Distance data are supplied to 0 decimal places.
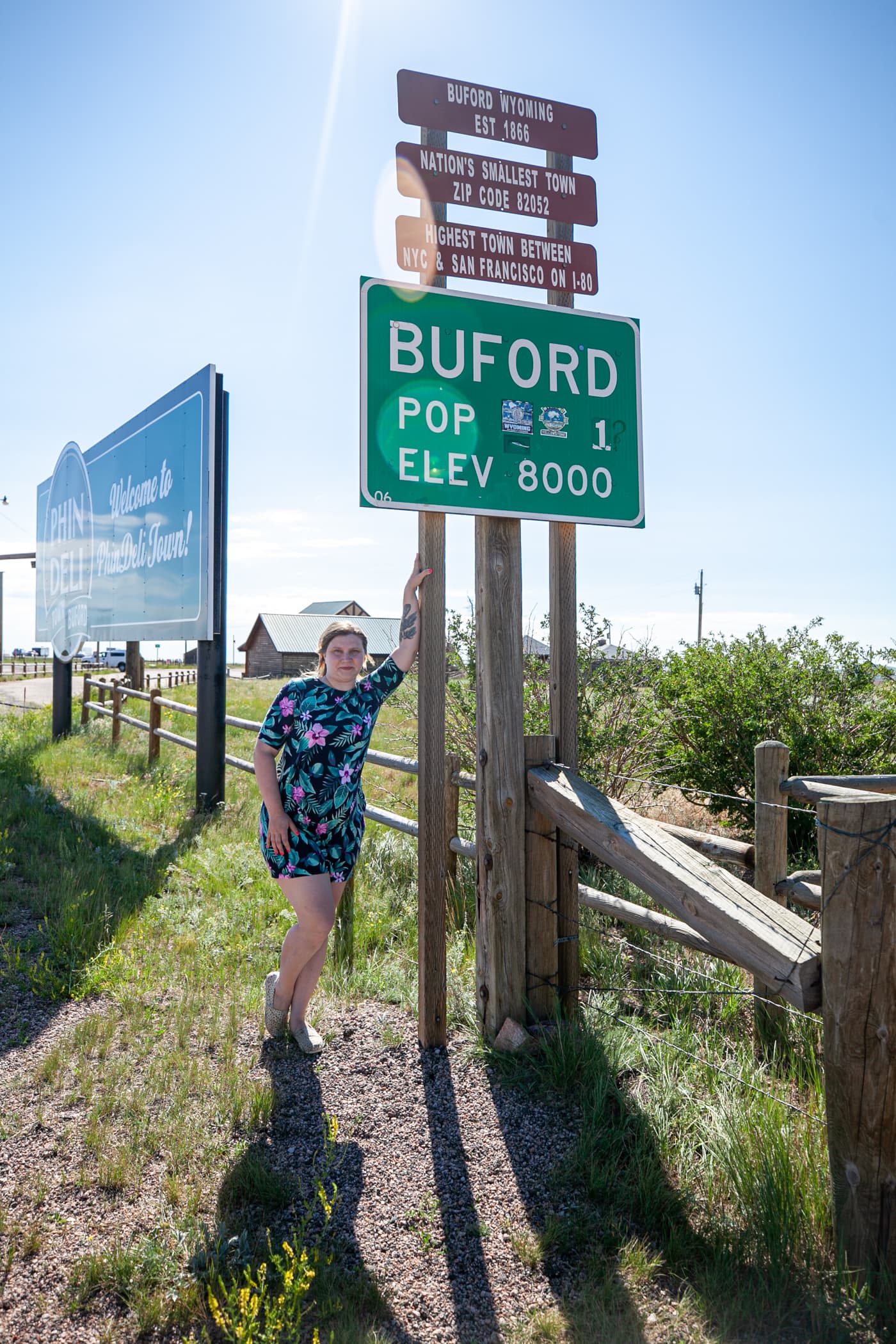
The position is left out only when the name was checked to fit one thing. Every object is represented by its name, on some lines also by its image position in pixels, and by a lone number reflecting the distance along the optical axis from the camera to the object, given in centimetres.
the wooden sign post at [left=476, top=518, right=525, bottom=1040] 355
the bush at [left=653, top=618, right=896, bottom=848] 661
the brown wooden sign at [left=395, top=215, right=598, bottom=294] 358
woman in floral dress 340
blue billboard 768
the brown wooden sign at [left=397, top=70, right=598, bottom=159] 356
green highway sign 339
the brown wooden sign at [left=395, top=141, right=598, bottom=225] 358
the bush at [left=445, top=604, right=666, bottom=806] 672
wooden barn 4416
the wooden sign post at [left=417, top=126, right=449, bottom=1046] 352
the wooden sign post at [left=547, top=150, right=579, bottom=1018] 367
